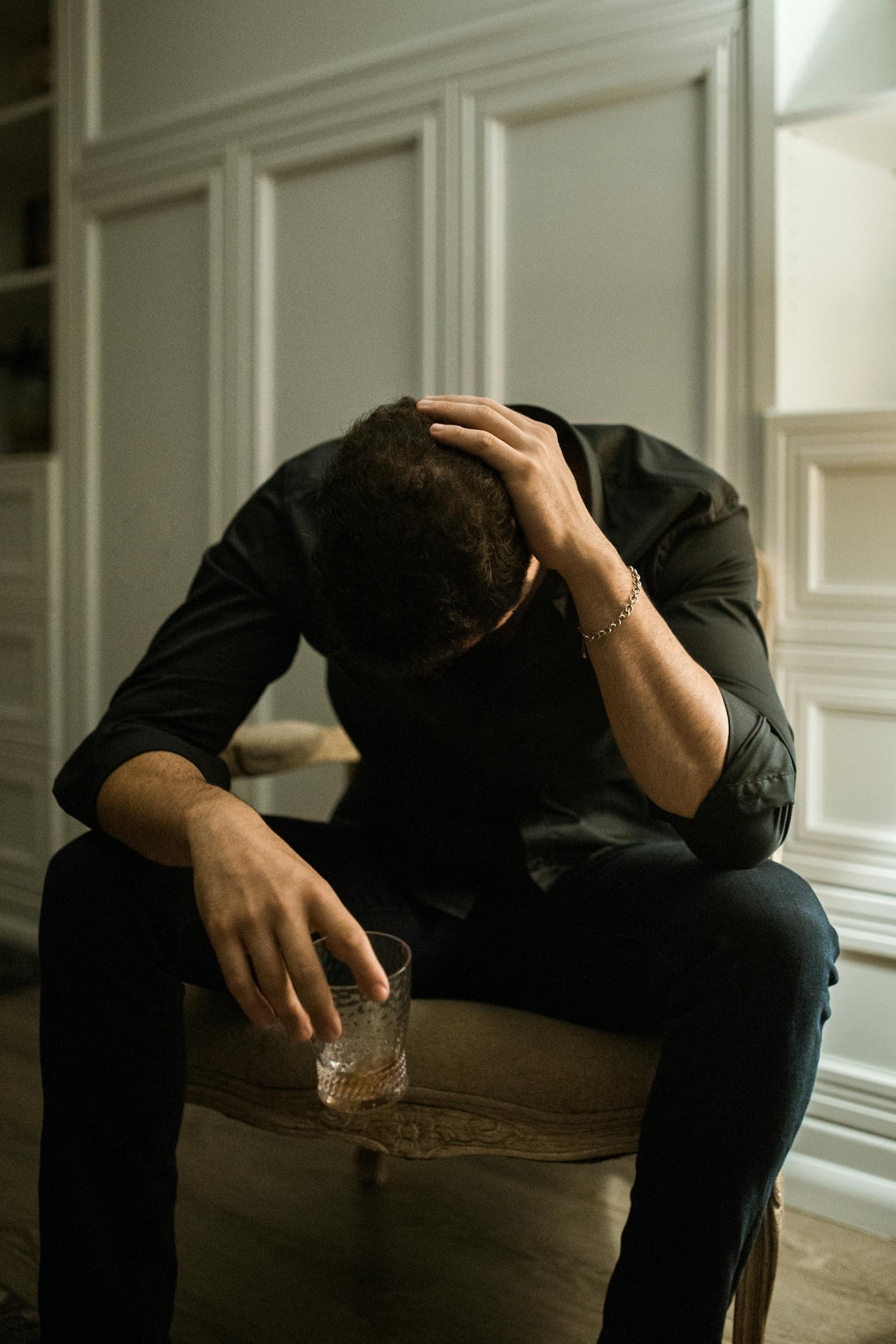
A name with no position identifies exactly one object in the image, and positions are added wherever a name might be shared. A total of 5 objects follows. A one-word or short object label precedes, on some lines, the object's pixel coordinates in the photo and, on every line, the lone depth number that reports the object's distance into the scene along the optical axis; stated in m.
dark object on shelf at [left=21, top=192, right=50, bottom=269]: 2.89
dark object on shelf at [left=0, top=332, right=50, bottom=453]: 2.88
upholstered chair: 1.05
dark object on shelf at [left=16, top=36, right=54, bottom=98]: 2.76
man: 0.90
